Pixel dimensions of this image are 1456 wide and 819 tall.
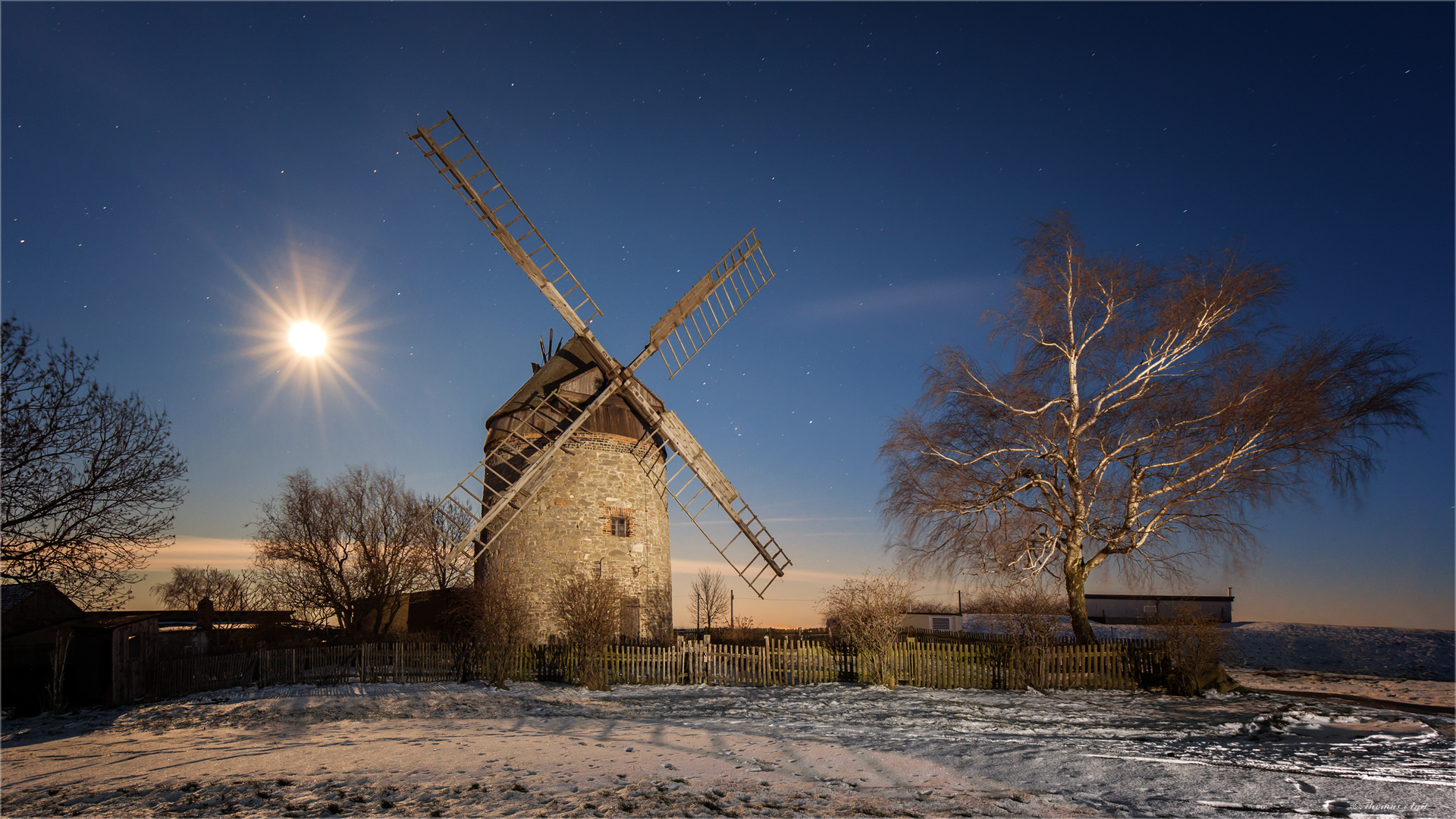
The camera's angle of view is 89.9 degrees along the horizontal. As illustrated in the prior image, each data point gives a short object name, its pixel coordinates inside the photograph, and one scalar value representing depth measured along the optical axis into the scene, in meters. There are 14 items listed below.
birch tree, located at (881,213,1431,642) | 16.70
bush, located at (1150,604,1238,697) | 15.76
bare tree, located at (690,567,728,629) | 49.34
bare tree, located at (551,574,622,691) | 16.56
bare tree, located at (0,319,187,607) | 13.41
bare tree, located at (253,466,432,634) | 25.14
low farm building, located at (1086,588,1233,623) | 42.09
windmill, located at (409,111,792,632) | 21.09
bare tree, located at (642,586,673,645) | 21.64
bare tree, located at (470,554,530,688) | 16.98
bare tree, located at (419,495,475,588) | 26.27
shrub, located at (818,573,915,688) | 16.56
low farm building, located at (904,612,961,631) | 49.26
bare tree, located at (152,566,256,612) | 58.34
